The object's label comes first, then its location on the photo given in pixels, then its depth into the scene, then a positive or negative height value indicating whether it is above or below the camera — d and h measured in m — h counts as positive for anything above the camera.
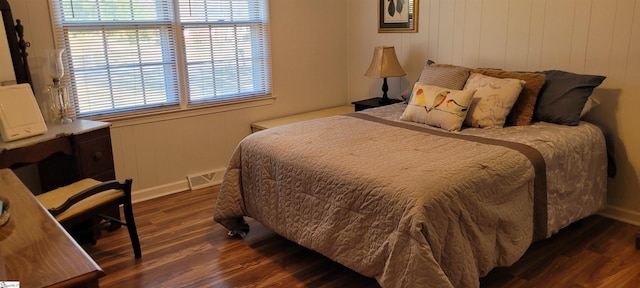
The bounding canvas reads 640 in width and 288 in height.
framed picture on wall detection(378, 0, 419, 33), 4.06 +0.16
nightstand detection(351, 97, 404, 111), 4.18 -0.58
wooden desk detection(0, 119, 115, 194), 2.63 -0.62
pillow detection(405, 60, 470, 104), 3.26 -0.29
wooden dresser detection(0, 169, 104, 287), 1.09 -0.51
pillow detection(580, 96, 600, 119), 3.02 -0.45
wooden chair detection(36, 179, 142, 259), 2.36 -0.80
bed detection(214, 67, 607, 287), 1.99 -0.73
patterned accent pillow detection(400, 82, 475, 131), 2.92 -0.44
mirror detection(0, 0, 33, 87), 2.82 -0.04
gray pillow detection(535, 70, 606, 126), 2.88 -0.39
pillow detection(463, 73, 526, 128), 2.92 -0.42
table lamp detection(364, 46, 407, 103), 3.99 -0.24
